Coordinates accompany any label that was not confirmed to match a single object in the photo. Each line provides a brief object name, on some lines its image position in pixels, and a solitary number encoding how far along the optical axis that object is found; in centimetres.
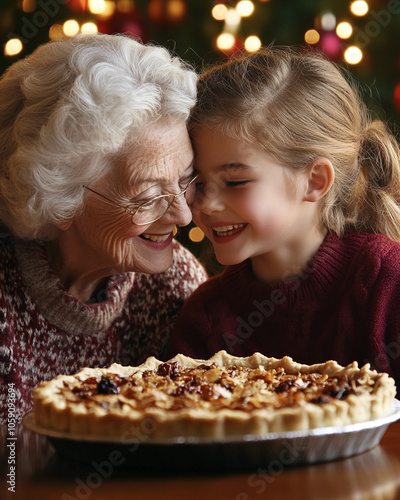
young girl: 196
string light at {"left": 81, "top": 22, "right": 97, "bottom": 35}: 284
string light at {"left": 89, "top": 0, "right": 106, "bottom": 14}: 286
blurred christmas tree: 278
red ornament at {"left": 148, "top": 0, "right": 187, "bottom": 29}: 279
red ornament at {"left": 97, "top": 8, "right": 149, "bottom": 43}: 287
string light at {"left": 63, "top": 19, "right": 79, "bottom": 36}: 286
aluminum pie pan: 97
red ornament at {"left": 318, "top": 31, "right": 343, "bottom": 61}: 280
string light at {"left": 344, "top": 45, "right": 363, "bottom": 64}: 278
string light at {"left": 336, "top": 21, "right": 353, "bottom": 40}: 278
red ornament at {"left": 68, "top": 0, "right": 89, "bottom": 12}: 285
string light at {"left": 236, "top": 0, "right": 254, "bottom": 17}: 280
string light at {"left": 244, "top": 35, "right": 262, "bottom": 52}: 285
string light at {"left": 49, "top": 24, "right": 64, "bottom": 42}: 288
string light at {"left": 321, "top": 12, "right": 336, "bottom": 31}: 276
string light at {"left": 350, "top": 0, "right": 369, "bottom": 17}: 278
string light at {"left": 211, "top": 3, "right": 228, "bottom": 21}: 280
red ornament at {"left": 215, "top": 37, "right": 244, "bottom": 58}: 285
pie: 99
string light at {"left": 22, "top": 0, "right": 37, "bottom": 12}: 280
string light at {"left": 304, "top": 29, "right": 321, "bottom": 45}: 280
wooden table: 92
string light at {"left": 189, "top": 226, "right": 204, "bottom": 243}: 307
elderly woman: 180
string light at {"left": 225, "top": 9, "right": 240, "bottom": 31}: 280
